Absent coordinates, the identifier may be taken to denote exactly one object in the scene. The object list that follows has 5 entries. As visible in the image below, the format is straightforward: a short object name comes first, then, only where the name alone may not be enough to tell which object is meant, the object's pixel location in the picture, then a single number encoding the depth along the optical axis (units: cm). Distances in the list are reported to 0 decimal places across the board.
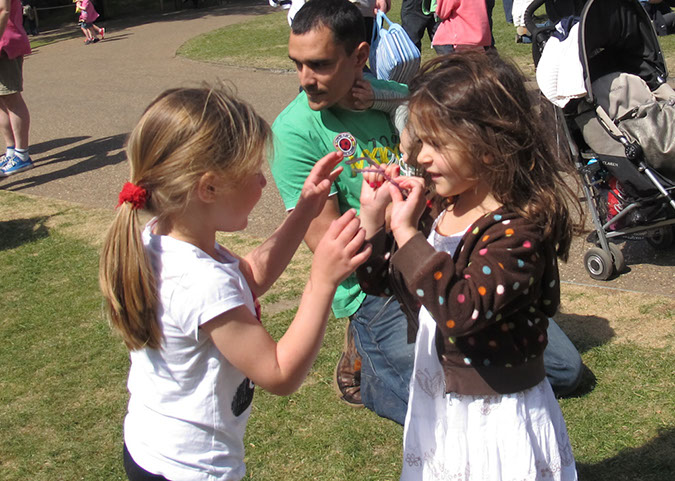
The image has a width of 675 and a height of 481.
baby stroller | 429
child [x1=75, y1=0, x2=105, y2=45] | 1819
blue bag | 367
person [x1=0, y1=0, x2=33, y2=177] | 734
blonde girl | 181
